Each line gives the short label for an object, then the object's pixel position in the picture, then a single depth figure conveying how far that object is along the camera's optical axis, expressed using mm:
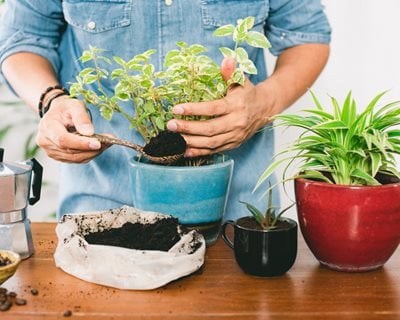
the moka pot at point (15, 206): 1404
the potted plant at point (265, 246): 1277
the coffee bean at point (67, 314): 1133
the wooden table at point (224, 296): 1141
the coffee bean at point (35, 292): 1225
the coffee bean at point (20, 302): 1181
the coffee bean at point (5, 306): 1153
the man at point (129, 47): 1837
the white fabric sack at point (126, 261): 1231
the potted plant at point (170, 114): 1409
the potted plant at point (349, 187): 1283
